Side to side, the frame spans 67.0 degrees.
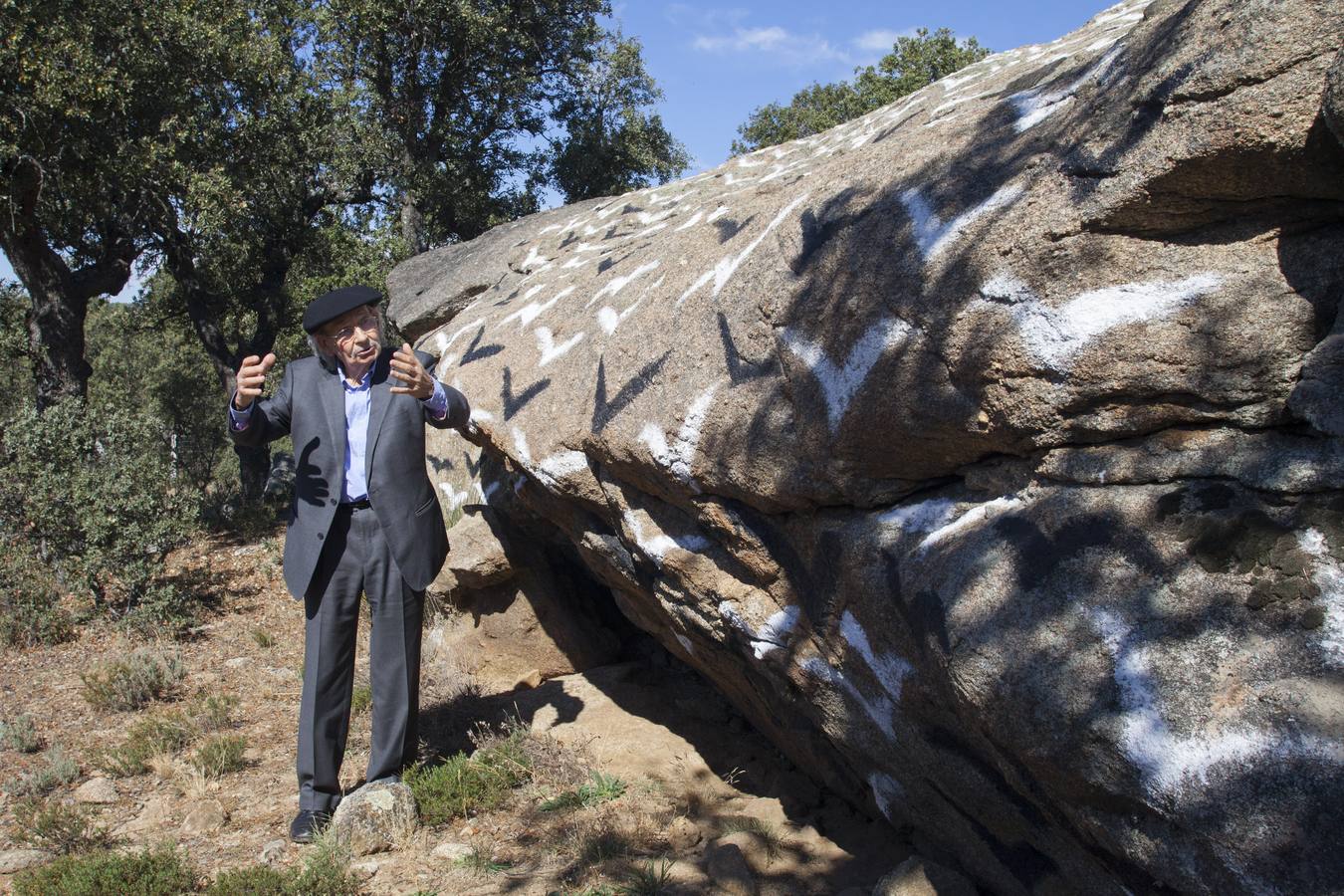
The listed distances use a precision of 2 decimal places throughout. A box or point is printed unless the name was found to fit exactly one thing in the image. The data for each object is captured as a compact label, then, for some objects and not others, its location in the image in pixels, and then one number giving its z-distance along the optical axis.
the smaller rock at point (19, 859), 3.74
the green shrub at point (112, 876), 3.29
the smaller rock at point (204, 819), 4.01
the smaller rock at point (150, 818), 4.10
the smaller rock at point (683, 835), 3.62
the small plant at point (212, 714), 5.20
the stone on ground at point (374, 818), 3.66
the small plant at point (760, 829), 3.52
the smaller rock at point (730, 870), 3.25
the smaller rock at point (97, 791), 4.34
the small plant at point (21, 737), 5.02
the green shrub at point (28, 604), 6.95
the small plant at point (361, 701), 5.14
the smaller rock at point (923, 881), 2.74
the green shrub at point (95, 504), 7.49
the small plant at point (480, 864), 3.49
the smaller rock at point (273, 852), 3.67
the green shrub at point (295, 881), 3.25
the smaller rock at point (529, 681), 5.43
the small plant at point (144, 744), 4.64
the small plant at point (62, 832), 3.82
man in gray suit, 3.80
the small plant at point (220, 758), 4.55
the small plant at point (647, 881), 3.20
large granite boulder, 1.92
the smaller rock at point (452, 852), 3.63
